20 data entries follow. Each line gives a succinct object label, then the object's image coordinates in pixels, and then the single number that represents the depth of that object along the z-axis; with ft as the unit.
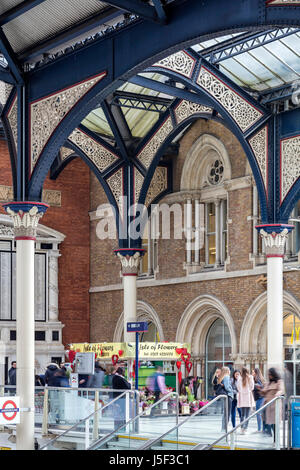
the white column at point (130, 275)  87.10
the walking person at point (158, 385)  66.62
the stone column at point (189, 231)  91.66
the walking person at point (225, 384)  58.72
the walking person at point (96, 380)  65.62
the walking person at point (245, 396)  57.26
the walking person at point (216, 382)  59.62
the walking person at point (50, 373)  66.90
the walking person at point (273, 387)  49.37
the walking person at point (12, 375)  72.03
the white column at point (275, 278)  71.77
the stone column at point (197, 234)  91.15
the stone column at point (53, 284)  100.22
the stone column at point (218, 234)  88.74
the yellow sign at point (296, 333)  80.12
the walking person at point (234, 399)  56.20
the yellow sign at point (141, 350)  69.10
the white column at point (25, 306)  58.13
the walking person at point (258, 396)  44.78
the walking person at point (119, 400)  56.29
